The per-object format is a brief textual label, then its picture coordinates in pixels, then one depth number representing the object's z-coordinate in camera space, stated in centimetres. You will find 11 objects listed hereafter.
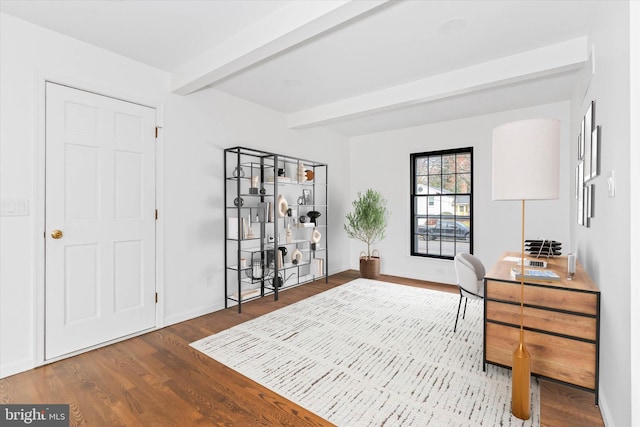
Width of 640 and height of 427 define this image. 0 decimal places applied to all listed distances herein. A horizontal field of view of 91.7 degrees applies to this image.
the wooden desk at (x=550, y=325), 195
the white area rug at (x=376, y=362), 194
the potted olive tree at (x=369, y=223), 547
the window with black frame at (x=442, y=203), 507
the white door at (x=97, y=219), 261
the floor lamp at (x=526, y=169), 181
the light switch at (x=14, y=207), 235
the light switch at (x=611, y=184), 163
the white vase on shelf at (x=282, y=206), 434
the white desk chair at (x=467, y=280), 286
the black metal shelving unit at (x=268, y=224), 395
